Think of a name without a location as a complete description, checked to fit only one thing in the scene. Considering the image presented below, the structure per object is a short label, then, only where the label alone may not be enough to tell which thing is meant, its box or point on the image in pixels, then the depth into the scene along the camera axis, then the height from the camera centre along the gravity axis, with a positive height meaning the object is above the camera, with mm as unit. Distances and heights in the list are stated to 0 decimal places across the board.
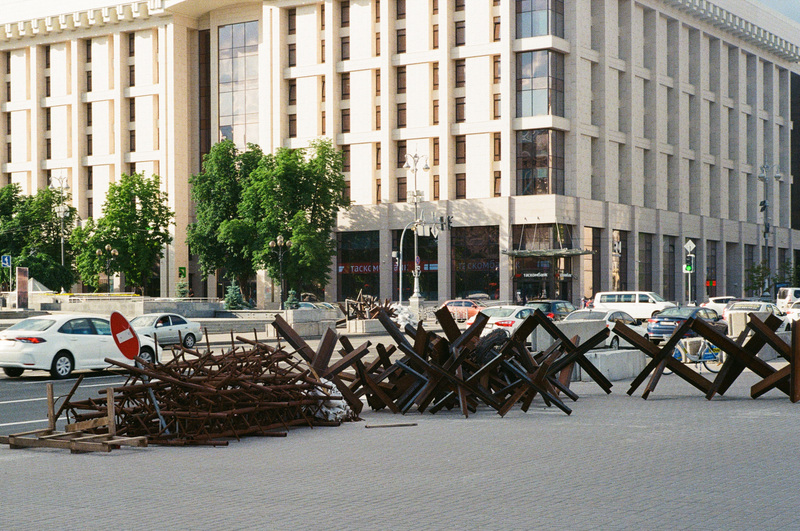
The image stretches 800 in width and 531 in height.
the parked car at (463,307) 56869 -2677
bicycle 22438 -2220
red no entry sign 11836 -874
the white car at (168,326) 34669 -2238
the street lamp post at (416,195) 56469 +4486
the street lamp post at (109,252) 73000 +1020
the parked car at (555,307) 45000 -2168
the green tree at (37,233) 79750 +2905
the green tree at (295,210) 66562 +3889
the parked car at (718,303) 57719 -2630
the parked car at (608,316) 33862 -2003
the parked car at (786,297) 56975 -2325
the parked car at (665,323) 34625 -2254
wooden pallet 10938 -2021
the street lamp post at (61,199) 81125 +5818
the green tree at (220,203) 71375 +4619
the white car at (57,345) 22078 -1840
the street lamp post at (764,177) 62856 +5705
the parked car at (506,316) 36531 -2089
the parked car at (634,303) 53844 -2354
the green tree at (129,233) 75375 +2636
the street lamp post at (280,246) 63406 +1291
